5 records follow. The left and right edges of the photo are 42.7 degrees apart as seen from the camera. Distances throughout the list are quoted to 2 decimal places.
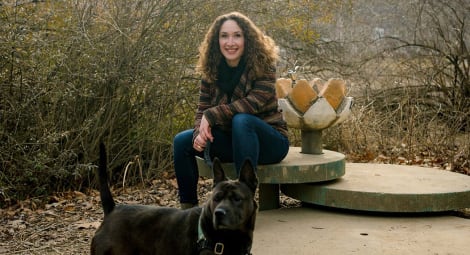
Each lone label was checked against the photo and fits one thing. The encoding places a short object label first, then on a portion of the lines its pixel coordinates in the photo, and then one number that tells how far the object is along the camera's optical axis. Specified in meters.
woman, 4.34
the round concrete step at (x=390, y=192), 4.68
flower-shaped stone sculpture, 5.08
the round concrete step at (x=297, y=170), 4.69
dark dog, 3.13
